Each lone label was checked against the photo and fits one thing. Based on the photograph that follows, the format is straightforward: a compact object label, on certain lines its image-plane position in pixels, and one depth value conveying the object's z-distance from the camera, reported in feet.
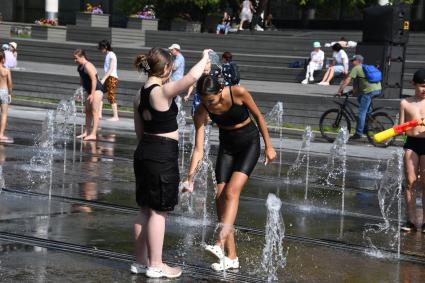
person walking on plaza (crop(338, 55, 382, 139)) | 62.85
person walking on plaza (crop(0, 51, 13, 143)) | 51.42
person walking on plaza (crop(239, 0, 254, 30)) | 126.82
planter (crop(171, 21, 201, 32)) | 136.77
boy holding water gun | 31.96
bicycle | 62.59
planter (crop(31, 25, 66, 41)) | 135.33
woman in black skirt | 23.67
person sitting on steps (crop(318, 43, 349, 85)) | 94.03
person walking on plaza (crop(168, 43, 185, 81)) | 73.09
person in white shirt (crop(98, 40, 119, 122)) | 62.38
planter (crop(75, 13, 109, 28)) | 141.59
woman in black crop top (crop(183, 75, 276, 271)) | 25.34
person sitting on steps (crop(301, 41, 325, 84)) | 96.43
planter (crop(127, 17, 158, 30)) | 137.69
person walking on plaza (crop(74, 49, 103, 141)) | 54.45
